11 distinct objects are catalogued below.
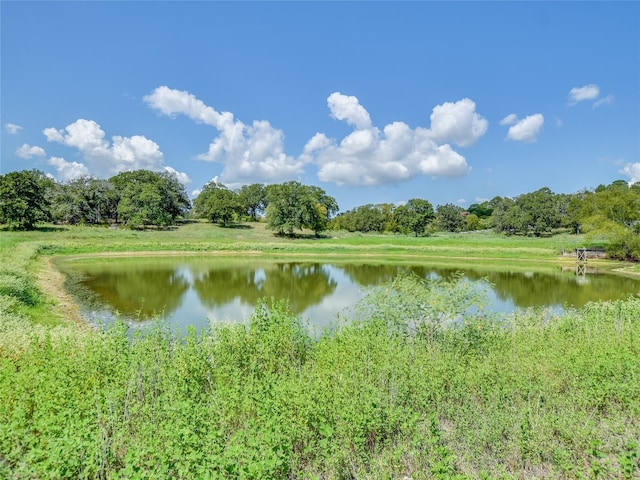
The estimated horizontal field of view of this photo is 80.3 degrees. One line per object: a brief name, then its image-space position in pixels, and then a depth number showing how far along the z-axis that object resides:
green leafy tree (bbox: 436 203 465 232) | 130.75
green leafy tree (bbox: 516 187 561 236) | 99.75
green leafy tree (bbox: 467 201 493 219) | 177.16
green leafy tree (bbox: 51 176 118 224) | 85.00
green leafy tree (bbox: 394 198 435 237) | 96.69
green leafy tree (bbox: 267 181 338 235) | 81.38
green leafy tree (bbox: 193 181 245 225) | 92.94
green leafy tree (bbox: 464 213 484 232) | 140.12
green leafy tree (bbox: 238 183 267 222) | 122.69
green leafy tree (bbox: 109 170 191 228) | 82.56
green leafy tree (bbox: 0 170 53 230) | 65.56
